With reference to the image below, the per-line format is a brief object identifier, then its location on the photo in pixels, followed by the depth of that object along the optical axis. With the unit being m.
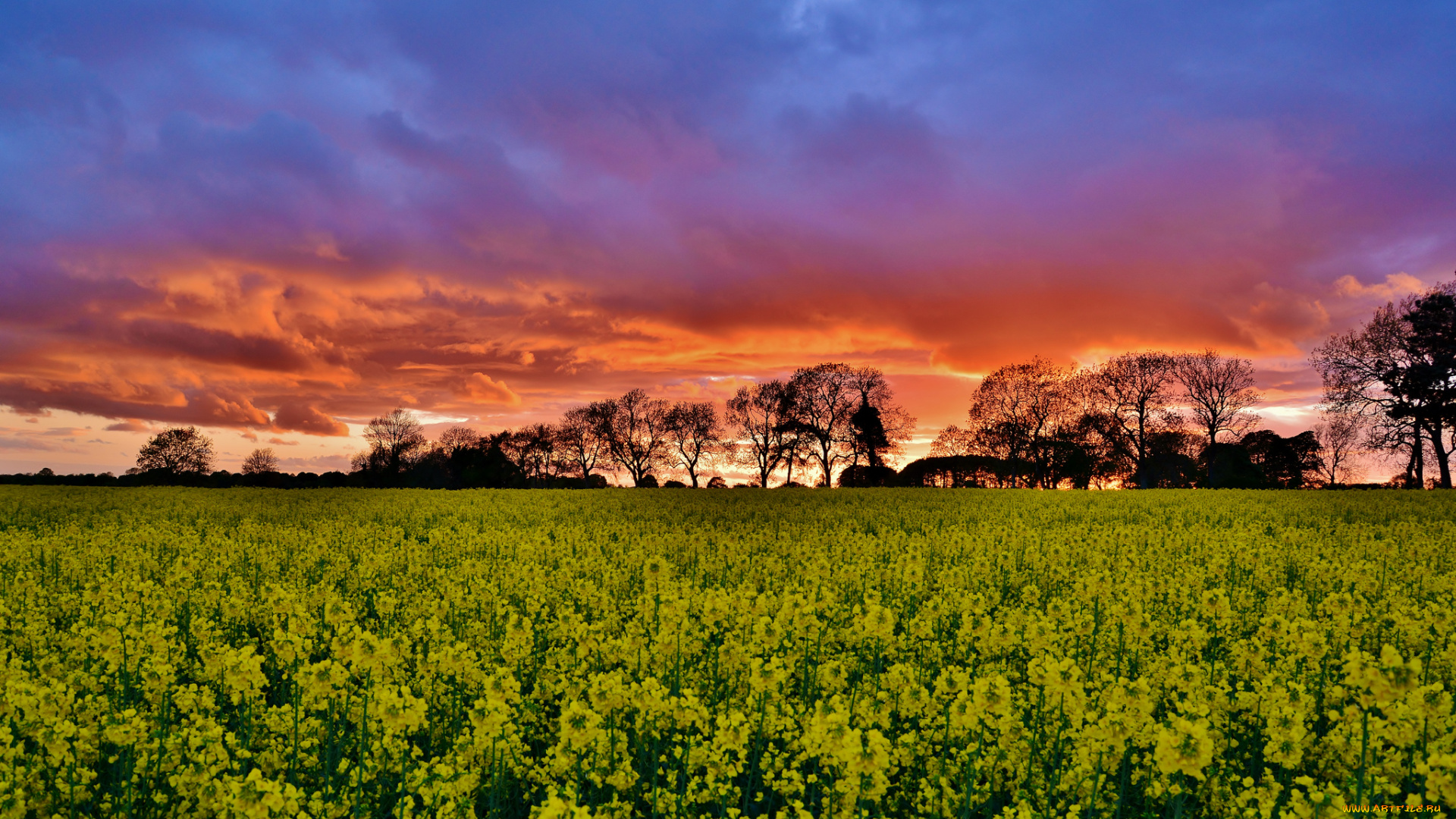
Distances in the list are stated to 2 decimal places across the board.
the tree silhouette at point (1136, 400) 57.19
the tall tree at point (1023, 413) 59.84
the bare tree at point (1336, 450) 48.78
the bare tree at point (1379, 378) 41.47
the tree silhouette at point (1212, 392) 54.81
